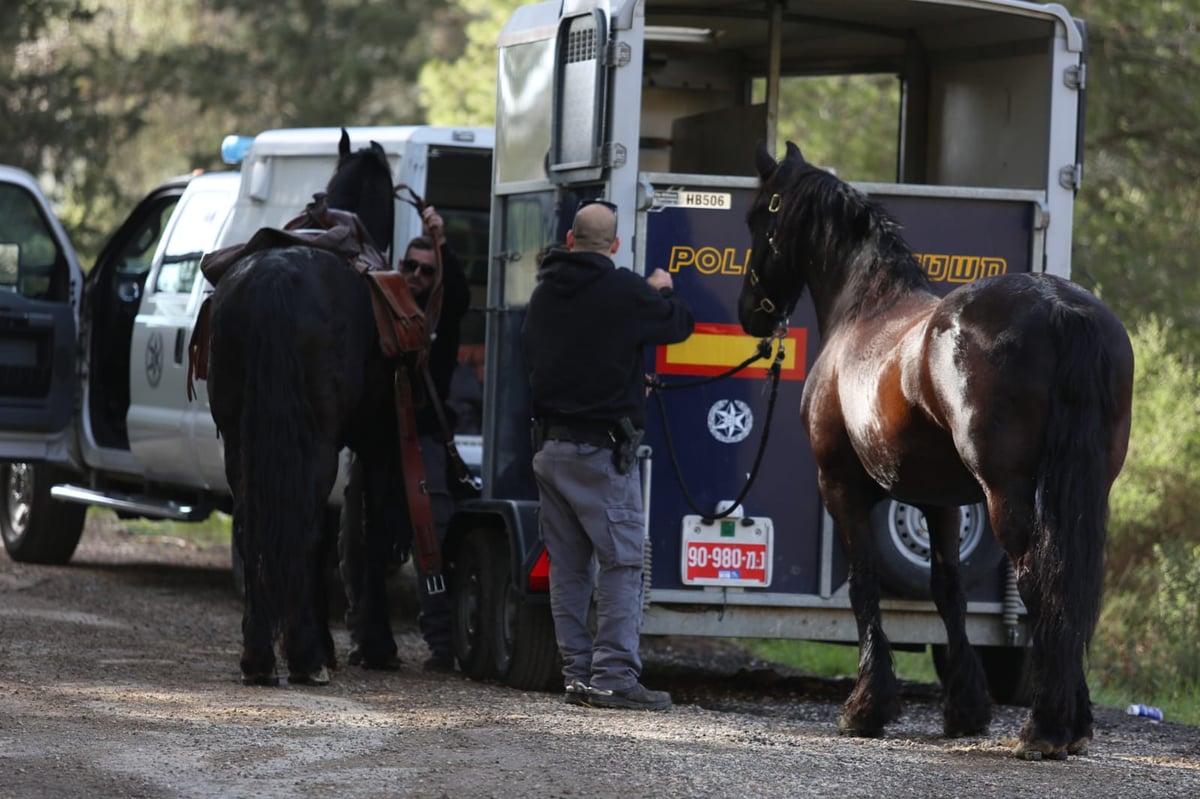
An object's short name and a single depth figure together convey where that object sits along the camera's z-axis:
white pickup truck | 20.30
